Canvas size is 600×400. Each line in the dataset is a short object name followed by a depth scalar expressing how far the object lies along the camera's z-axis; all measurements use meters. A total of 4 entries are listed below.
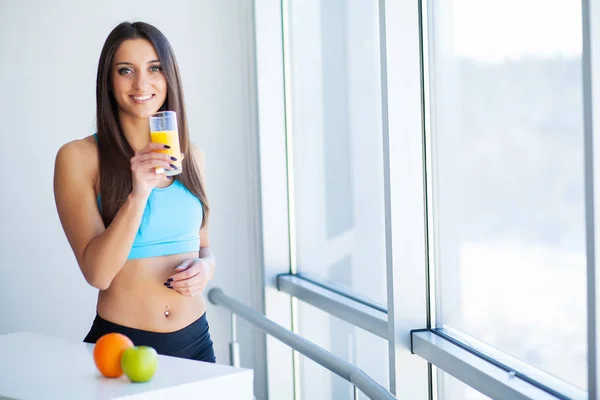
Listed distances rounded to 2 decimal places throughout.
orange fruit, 2.52
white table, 2.47
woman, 3.02
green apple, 2.49
